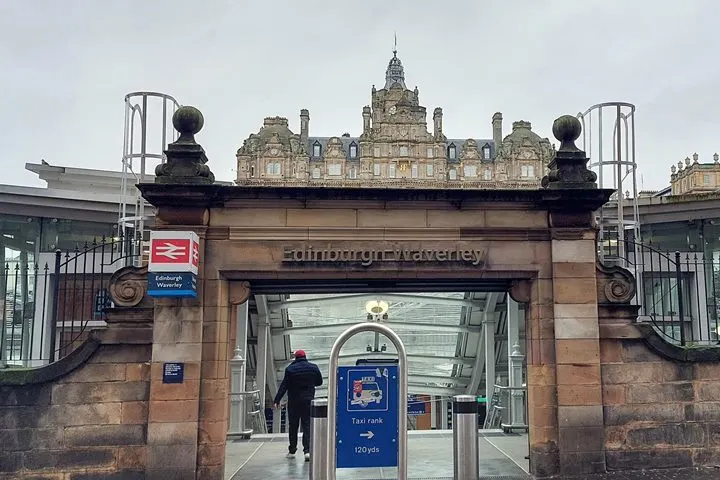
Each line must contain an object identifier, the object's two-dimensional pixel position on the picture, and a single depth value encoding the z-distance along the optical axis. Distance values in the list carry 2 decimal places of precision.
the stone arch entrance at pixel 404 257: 8.84
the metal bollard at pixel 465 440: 8.12
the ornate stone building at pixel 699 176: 86.06
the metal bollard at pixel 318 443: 7.67
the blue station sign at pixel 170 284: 8.44
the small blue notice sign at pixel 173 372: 8.64
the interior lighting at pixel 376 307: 16.80
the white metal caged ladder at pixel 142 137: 10.63
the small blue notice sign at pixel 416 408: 23.25
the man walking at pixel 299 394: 10.18
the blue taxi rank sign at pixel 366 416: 7.82
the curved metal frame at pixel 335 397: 7.46
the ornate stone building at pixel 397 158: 91.75
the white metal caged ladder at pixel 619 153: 11.81
